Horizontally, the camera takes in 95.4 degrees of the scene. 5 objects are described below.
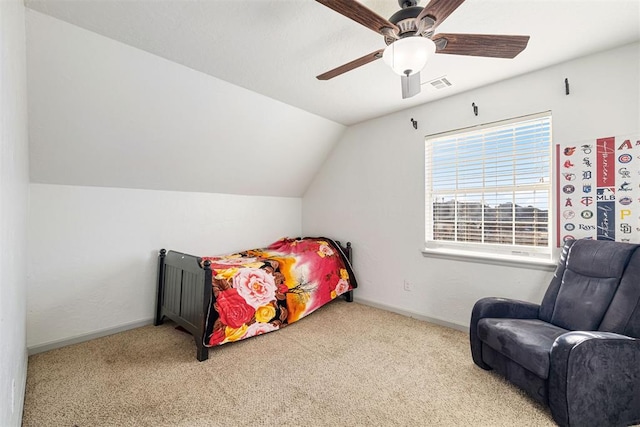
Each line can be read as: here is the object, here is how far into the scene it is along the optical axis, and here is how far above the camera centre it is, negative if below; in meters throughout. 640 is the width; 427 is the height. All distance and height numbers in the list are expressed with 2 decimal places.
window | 2.52 +0.17
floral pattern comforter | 2.42 -0.78
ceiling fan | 1.23 +0.83
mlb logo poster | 2.07 +0.12
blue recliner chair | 1.52 -0.81
